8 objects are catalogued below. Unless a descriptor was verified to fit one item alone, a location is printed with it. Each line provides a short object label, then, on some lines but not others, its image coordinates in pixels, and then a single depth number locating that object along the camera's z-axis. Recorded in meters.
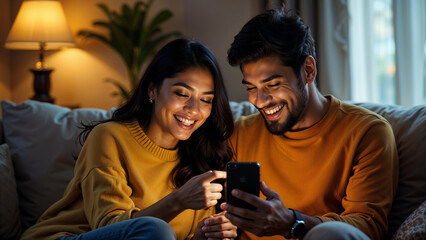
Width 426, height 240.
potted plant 4.75
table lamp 4.21
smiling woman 1.56
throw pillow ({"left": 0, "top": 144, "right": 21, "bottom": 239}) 1.86
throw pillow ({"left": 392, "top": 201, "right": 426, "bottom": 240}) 1.43
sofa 1.72
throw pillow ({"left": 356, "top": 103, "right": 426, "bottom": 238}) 1.70
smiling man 1.60
